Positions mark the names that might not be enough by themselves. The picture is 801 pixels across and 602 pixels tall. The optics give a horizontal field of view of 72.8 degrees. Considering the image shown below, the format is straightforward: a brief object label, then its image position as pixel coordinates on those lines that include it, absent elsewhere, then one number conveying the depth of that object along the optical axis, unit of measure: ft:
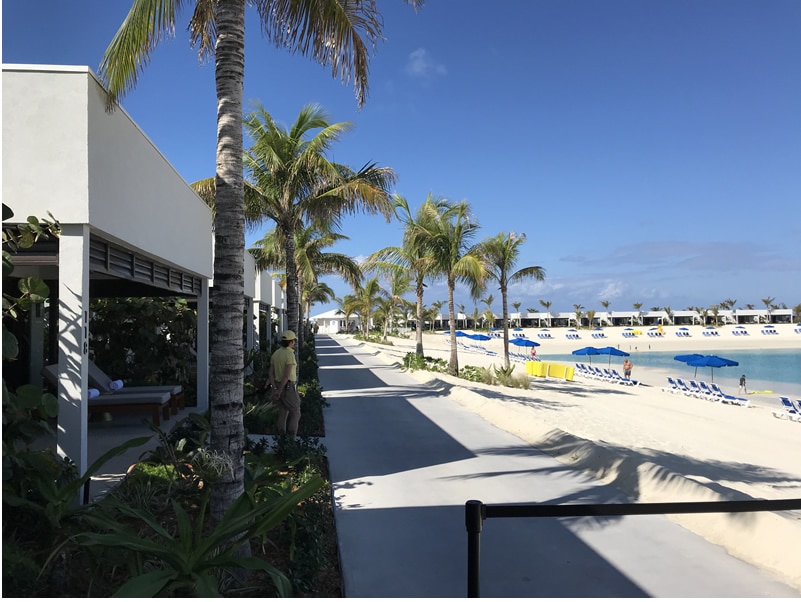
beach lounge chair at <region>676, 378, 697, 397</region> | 78.84
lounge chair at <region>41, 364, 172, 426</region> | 30.63
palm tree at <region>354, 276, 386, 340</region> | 161.13
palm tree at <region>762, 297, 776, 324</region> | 433.89
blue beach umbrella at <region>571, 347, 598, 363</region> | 107.45
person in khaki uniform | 26.17
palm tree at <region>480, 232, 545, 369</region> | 75.66
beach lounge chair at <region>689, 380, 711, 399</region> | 75.81
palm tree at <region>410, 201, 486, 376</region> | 67.36
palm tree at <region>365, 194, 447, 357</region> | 70.23
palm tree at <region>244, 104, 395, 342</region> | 40.06
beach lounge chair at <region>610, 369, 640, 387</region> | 88.15
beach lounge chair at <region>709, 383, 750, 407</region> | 69.56
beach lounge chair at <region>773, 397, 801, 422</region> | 58.03
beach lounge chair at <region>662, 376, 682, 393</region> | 82.82
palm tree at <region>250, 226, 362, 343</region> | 69.97
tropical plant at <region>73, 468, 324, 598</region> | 9.98
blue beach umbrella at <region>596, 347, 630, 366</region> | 105.19
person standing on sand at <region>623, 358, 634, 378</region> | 96.26
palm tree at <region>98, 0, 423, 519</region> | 14.12
